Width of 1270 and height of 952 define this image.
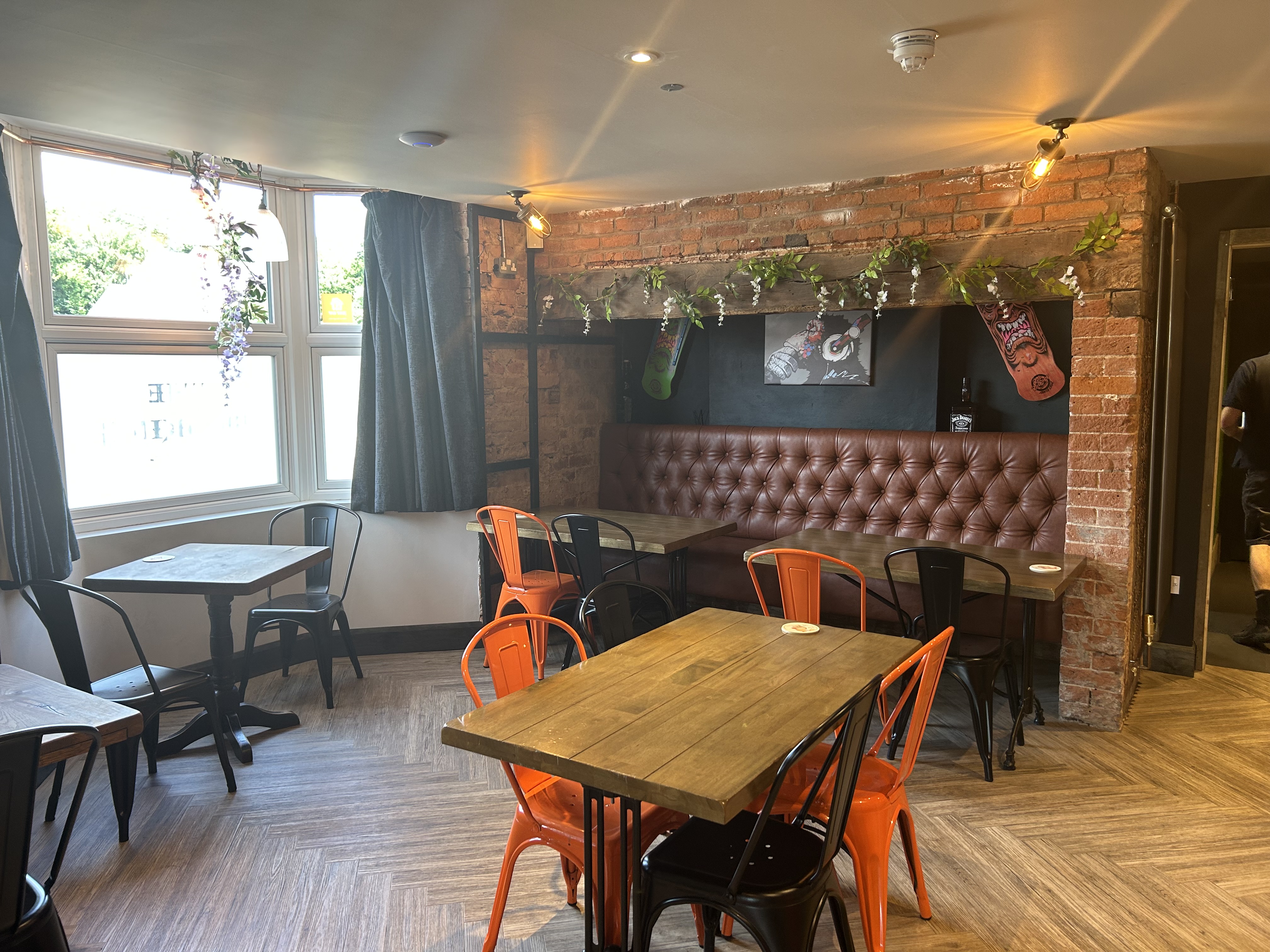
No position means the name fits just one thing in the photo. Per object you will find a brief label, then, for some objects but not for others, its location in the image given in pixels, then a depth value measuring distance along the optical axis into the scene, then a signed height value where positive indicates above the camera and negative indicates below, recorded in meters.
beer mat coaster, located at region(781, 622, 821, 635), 2.92 -0.70
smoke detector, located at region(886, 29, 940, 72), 2.37 +0.97
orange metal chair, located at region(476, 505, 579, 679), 4.55 -0.86
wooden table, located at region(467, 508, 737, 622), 4.41 -0.61
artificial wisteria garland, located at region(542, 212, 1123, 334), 3.80 +0.63
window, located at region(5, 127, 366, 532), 4.12 +0.35
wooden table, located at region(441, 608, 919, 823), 1.86 -0.72
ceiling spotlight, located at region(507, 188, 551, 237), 4.50 +0.98
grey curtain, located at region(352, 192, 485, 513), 4.85 +0.25
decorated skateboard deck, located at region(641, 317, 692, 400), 5.79 +0.35
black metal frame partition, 5.02 +0.45
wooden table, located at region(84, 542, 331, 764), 3.59 -0.66
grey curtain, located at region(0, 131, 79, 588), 3.58 -0.15
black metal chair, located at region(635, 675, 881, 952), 1.89 -1.00
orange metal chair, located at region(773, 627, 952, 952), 2.31 -1.03
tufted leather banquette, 4.47 -0.41
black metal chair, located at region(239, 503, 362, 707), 4.28 -0.93
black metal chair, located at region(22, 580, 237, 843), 3.10 -1.00
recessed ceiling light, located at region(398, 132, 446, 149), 3.42 +1.04
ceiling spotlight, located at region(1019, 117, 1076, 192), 3.27 +0.95
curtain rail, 3.93 +1.19
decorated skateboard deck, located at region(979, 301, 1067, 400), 4.67 +0.33
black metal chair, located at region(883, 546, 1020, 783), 3.41 -0.81
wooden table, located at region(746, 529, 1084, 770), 3.48 -0.64
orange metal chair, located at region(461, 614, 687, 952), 2.19 -1.00
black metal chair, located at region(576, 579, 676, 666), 2.81 -0.63
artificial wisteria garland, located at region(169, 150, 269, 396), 4.44 +0.72
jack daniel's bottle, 4.87 -0.02
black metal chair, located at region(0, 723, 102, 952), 1.79 -0.89
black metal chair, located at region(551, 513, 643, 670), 4.29 -0.64
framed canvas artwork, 5.17 +0.38
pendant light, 3.87 +0.77
